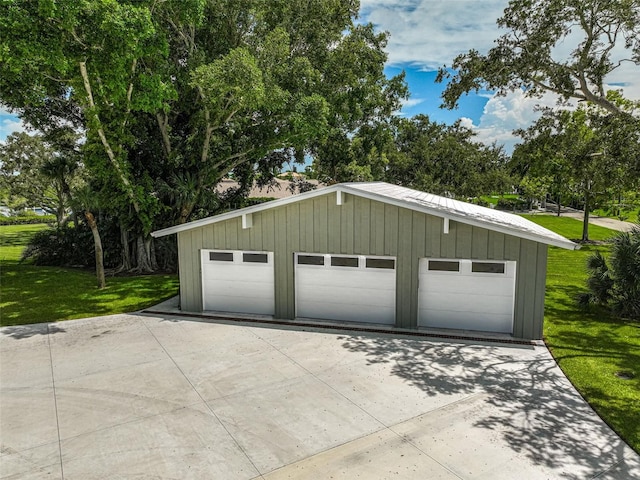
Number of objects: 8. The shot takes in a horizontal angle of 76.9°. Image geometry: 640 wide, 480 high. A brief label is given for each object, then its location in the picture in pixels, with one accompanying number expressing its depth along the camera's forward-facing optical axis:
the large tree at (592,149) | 9.78
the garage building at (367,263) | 8.65
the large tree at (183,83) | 11.01
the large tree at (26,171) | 30.52
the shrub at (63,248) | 19.66
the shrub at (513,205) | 54.84
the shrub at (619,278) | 10.06
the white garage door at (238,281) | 10.42
